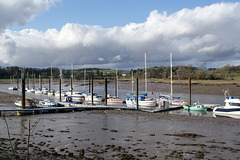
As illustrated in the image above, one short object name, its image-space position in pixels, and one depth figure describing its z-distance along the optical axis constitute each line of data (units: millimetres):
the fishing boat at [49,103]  43844
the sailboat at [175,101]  46384
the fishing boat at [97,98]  61719
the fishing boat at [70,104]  44950
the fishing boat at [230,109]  34656
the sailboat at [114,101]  56062
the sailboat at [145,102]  47250
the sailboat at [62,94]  75881
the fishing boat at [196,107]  40094
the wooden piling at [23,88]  34531
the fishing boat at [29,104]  37531
